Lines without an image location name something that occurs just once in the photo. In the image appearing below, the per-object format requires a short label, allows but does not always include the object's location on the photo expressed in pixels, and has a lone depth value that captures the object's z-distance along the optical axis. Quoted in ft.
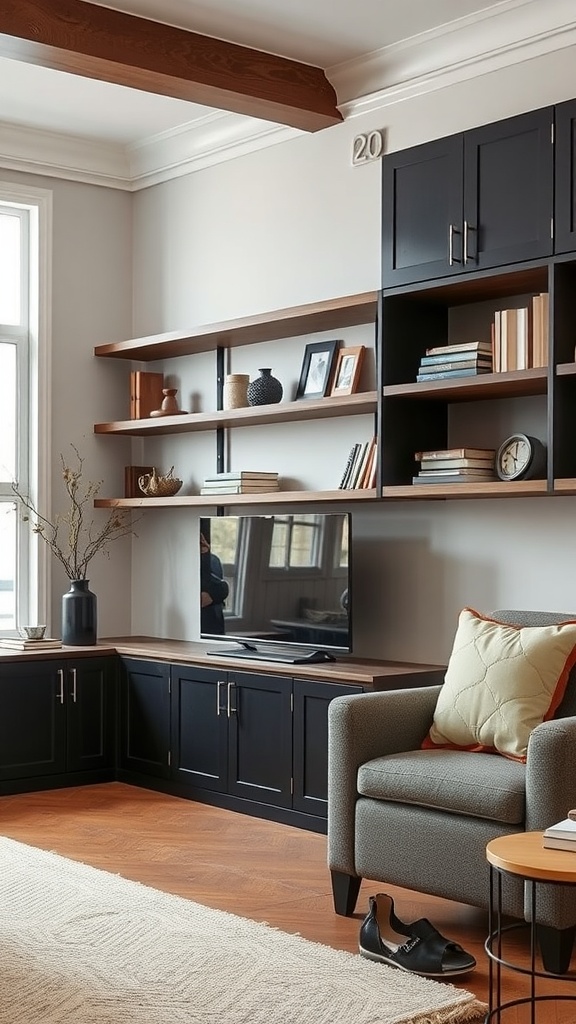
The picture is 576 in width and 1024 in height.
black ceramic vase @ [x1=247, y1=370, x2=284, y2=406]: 18.70
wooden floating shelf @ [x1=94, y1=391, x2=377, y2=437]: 17.06
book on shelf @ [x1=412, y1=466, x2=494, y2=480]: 15.07
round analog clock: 14.60
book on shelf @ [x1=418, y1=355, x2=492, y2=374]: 15.01
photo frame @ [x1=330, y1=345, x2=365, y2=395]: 17.46
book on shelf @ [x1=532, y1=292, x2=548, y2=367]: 14.20
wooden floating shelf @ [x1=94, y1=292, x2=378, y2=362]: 17.01
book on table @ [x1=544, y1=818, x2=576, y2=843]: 9.19
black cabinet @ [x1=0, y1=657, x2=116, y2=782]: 18.88
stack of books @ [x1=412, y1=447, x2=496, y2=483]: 15.06
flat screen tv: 17.08
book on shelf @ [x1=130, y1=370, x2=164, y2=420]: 21.36
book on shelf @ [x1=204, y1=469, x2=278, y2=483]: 18.66
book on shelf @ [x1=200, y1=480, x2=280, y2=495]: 18.69
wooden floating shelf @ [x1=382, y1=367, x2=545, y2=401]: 14.33
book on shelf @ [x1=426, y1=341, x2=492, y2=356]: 14.99
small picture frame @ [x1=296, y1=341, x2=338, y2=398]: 18.02
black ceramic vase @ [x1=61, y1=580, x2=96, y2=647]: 20.22
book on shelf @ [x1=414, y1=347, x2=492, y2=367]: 15.01
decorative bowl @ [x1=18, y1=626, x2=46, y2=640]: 19.57
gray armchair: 11.05
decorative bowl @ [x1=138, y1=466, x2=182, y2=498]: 20.68
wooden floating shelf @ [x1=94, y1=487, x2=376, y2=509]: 16.81
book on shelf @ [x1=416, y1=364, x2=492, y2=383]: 15.02
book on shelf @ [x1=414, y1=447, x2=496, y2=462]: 15.06
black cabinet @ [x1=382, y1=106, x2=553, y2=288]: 14.21
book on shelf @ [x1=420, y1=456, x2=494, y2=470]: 15.06
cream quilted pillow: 12.47
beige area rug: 10.05
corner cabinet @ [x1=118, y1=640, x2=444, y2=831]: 16.37
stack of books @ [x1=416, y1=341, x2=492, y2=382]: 15.01
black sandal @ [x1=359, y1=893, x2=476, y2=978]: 10.89
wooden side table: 8.64
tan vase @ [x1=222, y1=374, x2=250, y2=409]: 19.22
